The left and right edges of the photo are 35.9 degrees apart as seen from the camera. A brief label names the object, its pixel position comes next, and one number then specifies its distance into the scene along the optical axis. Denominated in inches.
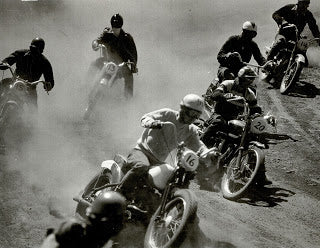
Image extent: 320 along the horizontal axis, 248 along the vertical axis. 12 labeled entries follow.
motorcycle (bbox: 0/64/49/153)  408.5
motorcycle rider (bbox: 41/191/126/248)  150.8
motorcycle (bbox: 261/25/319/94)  492.4
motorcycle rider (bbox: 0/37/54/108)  433.7
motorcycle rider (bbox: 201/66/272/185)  361.1
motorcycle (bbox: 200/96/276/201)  323.3
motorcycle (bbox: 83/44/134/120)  468.4
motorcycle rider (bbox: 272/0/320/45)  538.6
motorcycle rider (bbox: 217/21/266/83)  444.1
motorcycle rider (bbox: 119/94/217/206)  252.2
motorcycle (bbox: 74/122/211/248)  232.1
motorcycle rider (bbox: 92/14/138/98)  495.5
